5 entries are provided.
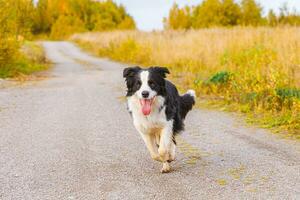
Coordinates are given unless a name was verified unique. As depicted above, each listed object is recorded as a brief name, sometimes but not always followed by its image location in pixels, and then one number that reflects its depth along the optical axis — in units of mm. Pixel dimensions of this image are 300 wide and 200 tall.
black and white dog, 6203
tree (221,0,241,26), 45156
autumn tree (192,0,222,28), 45375
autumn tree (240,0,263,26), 45750
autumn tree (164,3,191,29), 54594
